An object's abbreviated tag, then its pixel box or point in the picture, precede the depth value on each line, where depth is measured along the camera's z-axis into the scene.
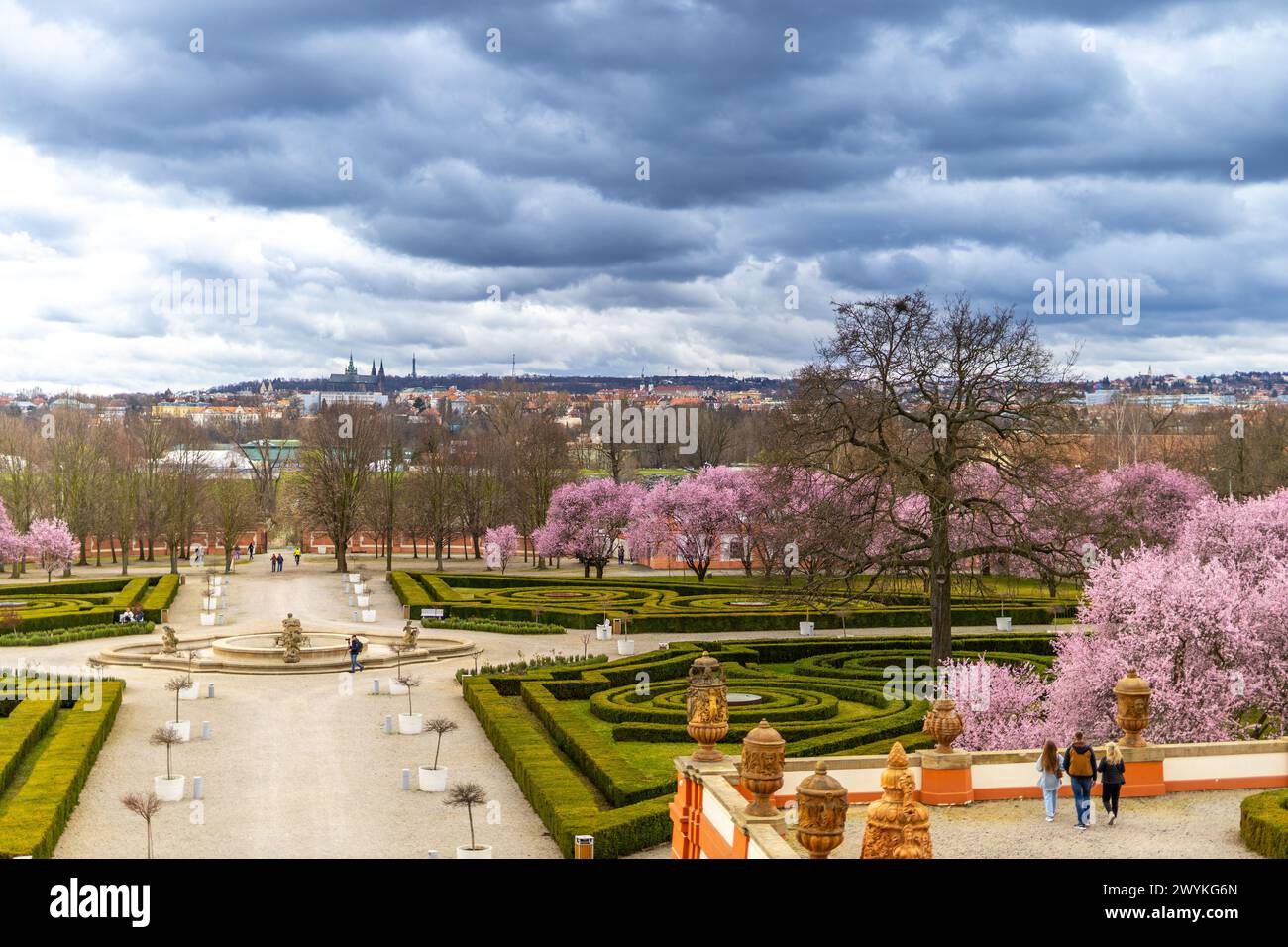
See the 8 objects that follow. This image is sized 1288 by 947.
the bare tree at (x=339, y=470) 74.44
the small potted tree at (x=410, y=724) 30.66
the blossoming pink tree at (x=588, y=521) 69.81
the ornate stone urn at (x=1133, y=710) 19.95
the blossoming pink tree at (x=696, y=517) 64.62
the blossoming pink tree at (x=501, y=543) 74.00
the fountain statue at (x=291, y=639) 40.69
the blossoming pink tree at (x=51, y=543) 65.12
